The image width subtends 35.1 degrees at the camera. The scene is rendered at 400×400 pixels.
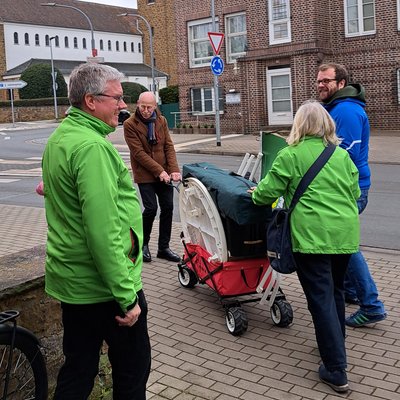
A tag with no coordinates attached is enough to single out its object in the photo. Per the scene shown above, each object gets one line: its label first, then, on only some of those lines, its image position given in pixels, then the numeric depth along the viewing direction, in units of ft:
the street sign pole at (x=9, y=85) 142.31
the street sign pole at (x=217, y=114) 78.44
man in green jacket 8.96
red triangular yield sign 69.87
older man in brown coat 22.29
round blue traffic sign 72.02
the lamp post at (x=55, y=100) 170.93
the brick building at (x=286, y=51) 88.07
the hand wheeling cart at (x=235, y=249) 15.72
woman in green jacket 13.26
